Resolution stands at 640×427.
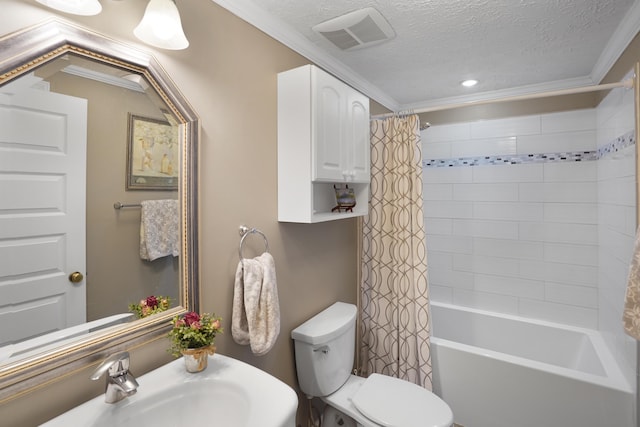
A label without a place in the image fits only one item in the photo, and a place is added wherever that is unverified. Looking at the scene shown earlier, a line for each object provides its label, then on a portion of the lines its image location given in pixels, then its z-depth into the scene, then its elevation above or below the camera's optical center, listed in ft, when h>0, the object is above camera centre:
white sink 2.94 -1.88
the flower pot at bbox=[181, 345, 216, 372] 3.54 -1.64
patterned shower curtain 7.06 -1.09
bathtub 5.70 -3.42
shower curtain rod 5.56 +2.27
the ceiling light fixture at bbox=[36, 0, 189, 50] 3.36 +1.98
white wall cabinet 5.27 +1.27
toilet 5.10 -3.18
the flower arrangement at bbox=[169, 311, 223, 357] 3.56 -1.36
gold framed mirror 2.77 +0.53
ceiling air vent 5.22 +3.18
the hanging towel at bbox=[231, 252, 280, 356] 4.58 -1.40
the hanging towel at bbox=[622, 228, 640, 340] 4.23 -1.20
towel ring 4.86 -0.32
